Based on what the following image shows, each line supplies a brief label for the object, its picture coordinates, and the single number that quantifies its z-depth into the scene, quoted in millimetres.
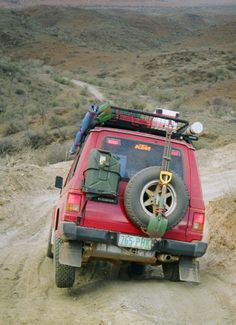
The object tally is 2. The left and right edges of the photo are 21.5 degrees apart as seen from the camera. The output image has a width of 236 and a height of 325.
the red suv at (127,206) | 6539
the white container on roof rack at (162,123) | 7566
